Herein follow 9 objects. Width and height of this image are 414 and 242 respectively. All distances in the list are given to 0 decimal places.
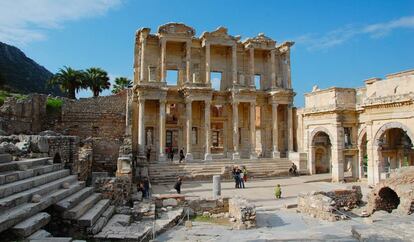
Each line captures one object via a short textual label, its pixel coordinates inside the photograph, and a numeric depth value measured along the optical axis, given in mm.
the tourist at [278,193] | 16948
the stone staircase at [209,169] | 23031
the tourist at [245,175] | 22609
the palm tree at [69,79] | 36531
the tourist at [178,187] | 17270
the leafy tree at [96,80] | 37375
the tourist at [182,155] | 26125
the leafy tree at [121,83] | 43369
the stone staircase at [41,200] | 7121
